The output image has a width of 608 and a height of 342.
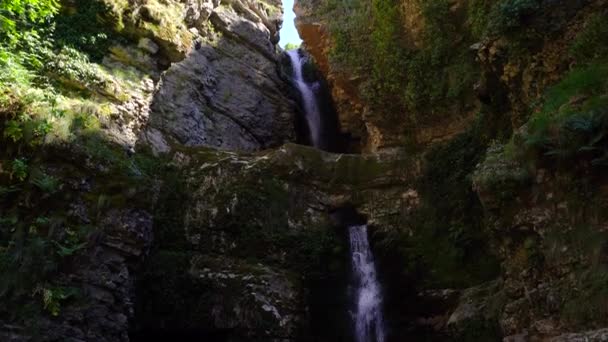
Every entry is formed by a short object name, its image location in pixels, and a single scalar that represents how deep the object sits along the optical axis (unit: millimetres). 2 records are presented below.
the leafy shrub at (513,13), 11477
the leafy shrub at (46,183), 9766
